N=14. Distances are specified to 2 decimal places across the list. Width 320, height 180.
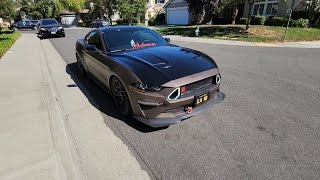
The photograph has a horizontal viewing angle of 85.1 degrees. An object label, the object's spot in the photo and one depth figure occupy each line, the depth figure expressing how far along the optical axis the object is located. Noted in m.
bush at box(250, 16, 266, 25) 17.22
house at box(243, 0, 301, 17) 17.51
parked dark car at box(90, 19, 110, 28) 25.69
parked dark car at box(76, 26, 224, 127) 2.65
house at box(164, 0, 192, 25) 24.18
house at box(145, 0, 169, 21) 33.86
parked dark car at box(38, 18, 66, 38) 14.09
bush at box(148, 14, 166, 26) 28.14
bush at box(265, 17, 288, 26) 15.55
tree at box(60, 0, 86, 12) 42.21
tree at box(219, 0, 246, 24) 13.28
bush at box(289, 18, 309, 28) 14.43
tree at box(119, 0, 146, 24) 28.10
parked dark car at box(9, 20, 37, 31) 27.70
